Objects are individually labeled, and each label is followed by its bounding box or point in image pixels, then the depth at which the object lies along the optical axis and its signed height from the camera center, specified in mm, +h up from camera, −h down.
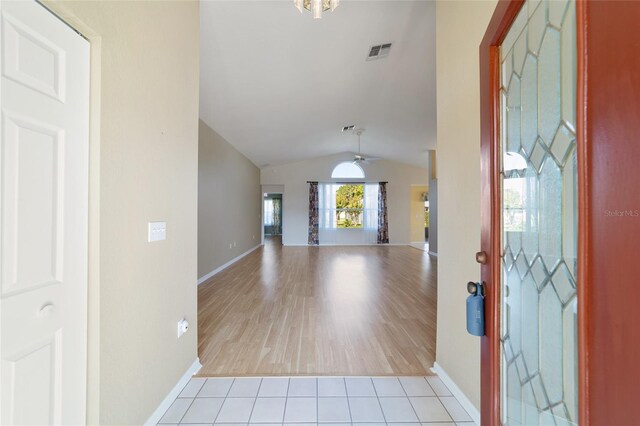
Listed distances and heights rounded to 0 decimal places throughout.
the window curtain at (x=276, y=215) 14273 +19
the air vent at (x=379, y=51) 3000 +1905
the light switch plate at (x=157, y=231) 1426 -87
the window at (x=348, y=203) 9789 +453
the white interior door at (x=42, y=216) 795 -2
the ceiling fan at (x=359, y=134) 6418 +2051
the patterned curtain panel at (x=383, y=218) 9598 -96
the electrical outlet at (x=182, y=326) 1729 -739
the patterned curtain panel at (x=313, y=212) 9547 +120
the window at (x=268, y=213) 14164 +126
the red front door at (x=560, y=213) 508 +6
